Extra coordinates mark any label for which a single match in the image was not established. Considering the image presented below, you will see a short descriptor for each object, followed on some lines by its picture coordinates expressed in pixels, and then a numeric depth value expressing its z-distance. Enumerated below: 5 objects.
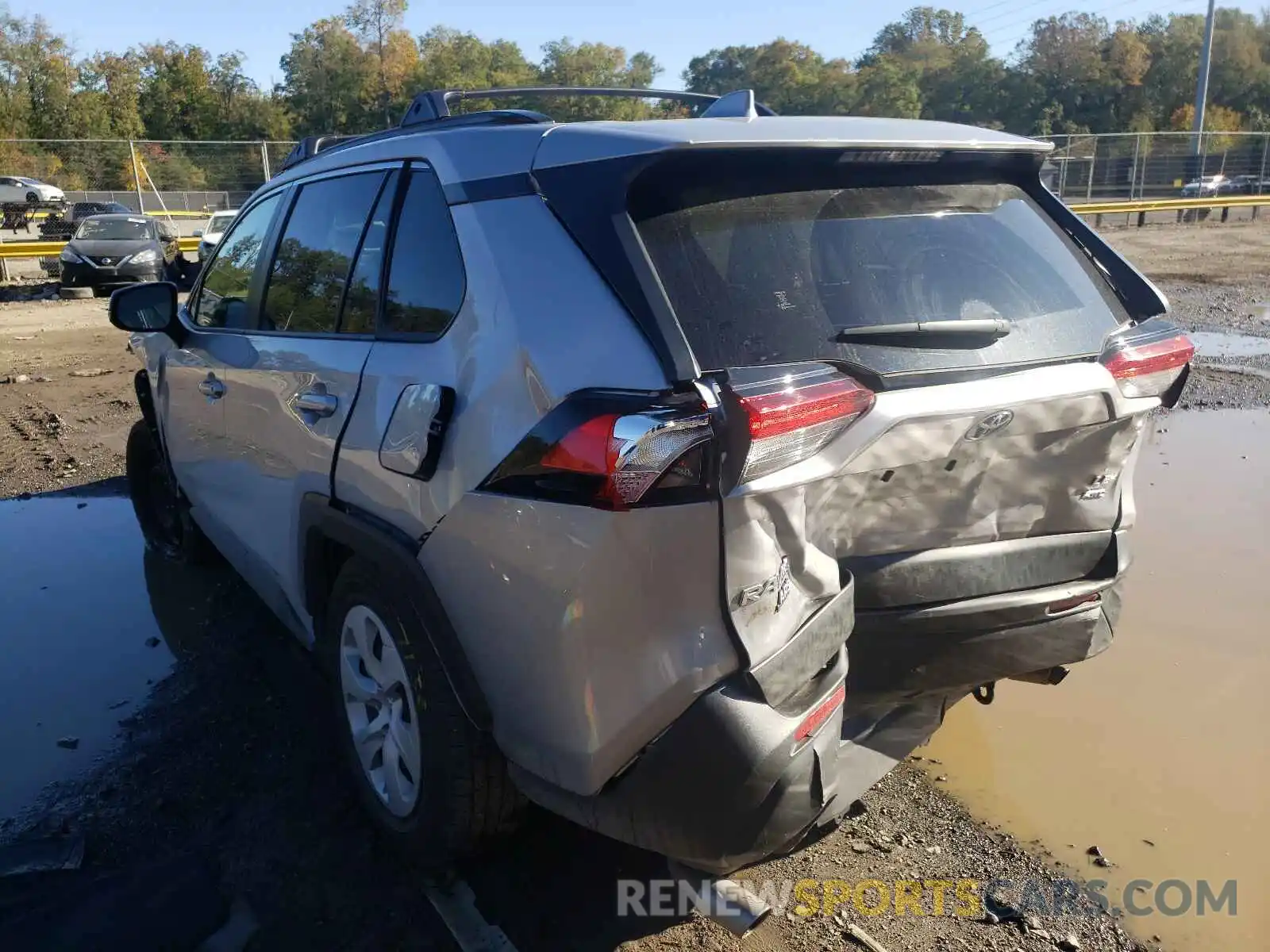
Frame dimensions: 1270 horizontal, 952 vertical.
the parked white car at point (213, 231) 19.86
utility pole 38.69
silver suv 1.95
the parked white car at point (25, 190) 32.47
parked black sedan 17.61
